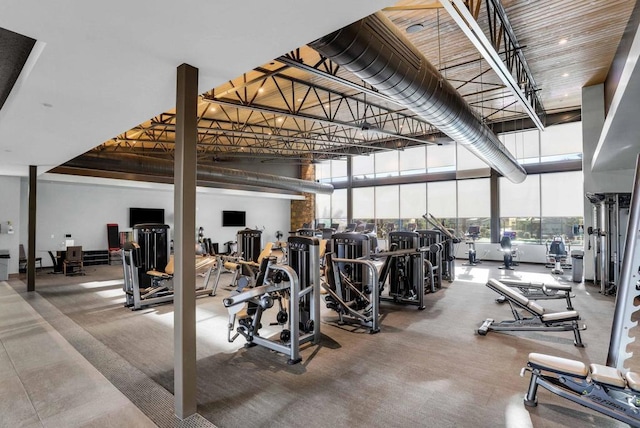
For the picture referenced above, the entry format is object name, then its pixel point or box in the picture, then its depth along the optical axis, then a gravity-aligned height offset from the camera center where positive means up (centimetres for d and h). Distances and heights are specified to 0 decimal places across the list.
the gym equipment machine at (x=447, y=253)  806 -89
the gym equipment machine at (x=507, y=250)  984 -98
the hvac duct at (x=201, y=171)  828 +143
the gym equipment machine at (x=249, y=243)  774 -58
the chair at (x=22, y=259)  948 -116
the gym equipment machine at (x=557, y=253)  902 -97
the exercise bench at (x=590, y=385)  233 -126
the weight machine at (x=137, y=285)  556 -118
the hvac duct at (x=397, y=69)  286 +150
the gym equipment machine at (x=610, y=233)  661 -32
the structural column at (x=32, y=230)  695 -24
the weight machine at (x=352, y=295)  446 -114
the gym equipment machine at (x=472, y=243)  1069 -83
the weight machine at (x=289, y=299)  350 -91
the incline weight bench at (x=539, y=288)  503 -110
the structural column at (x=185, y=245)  248 -20
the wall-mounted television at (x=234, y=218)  1434 +1
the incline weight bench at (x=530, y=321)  395 -129
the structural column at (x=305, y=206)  1672 +61
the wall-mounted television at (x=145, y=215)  1180 +12
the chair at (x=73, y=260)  898 -112
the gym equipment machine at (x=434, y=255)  727 -84
